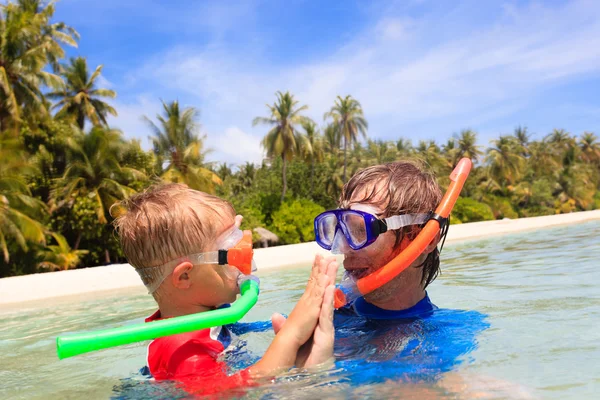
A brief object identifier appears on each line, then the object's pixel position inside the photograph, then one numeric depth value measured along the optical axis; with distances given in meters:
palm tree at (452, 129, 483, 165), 50.47
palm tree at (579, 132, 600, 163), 61.69
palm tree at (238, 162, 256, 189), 54.24
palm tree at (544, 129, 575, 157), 56.59
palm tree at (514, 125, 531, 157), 56.94
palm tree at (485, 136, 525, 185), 48.47
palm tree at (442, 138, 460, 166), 50.09
